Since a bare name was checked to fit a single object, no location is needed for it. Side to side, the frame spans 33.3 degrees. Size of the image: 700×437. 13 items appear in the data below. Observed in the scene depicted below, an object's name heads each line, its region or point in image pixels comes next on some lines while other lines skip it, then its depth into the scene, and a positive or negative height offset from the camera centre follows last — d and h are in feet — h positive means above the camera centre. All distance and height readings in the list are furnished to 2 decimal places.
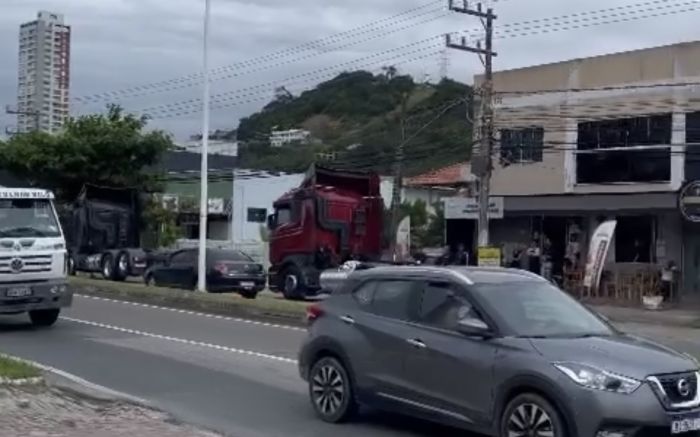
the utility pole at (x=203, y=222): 100.32 +0.84
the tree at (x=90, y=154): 148.15 +9.51
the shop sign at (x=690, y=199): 108.06 +4.17
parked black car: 109.40 -3.88
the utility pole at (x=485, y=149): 111.86 +8.71
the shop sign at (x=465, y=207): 125.18 +3.50
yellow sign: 100.94 -1.46
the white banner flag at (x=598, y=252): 110.42 -0.97
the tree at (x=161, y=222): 164.35 +1.43
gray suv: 28.86 -3.28
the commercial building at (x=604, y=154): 112.98 +9.04
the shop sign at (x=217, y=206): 237.86 +5.32
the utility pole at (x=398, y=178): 155.53 +8.31
